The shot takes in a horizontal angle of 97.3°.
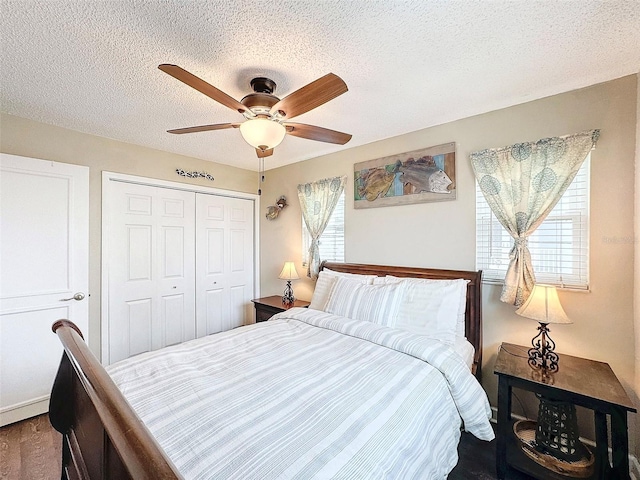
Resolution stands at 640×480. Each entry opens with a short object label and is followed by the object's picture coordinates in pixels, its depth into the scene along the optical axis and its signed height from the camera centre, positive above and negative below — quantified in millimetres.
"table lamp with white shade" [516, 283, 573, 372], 1703 -462
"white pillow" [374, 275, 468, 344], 2000 -515
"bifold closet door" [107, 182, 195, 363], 2902 -344
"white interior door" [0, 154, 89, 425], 2180 -277
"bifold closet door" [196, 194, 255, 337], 3564 -337
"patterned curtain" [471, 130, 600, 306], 1875 +396
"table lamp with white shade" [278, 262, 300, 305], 3320 -456
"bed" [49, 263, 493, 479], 856 -695
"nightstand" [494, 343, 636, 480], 1388 -837
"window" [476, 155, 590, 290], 1877 -22
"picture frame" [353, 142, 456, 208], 2433 +577
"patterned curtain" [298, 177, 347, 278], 3186 +392
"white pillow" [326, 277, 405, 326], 2098 -496
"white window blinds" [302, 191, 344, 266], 3203 +4
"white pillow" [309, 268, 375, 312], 2553 -442
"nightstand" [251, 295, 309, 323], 3201 -787
